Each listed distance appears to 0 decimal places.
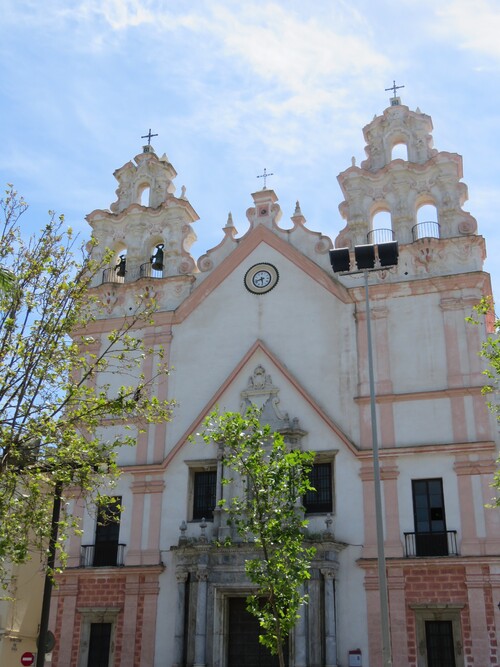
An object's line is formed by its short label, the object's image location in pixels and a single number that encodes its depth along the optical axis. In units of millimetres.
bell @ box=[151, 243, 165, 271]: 31692
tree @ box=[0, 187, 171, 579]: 16797
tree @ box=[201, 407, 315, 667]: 18219
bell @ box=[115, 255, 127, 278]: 32312
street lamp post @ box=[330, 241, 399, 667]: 18172
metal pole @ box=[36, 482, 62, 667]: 16906
